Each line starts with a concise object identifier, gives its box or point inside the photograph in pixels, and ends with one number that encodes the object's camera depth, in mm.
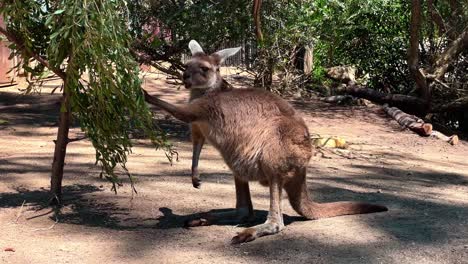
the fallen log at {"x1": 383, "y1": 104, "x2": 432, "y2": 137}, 11312
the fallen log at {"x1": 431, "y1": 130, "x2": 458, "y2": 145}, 11086
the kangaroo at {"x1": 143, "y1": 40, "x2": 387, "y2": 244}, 4633
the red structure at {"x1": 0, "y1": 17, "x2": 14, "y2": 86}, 13573
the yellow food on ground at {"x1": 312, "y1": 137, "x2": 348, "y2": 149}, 9227
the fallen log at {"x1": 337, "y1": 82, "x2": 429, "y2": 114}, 13031
